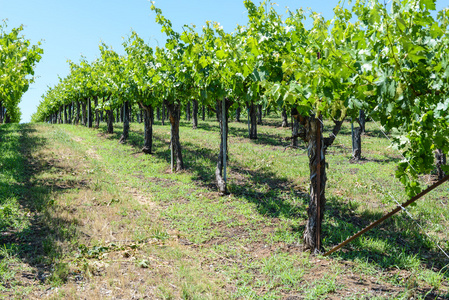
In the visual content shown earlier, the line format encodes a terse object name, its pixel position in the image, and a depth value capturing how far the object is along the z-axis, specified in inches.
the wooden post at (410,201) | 141.9
